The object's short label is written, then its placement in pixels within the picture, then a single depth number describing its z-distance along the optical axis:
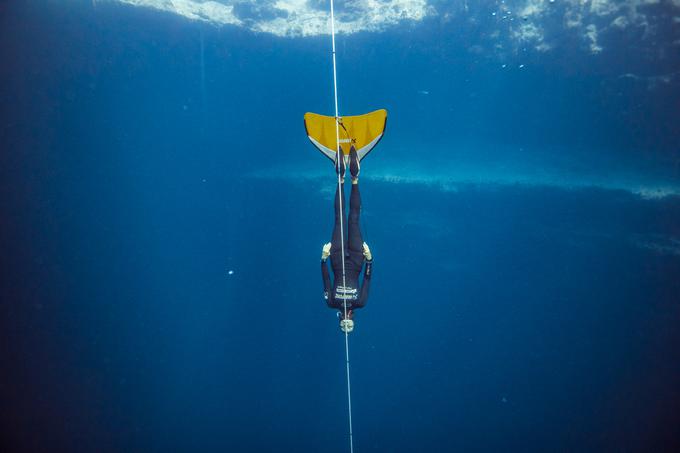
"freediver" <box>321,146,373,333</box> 4.31
